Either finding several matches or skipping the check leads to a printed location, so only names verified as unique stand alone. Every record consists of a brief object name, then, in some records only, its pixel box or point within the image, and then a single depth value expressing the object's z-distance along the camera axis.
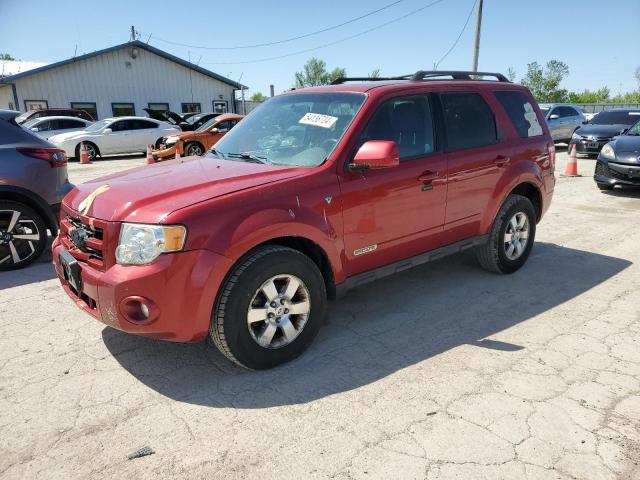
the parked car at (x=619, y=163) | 8.41
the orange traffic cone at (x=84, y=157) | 15.94
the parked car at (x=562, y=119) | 17.59
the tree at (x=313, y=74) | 74.25
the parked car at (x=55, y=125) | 17.22
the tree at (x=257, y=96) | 87.99
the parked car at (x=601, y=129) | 13.91
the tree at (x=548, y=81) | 62.34
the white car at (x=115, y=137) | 16.70
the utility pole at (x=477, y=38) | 20.89
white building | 24.67
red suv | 2.71
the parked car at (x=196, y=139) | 14.60
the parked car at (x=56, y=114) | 19.59
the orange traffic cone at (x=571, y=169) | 11.43
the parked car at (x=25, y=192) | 5.03
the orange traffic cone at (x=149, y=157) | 13.72
